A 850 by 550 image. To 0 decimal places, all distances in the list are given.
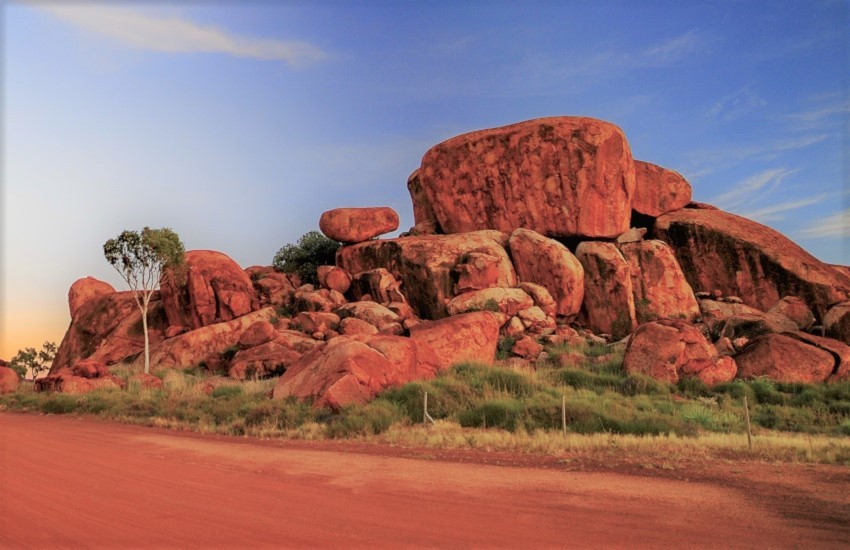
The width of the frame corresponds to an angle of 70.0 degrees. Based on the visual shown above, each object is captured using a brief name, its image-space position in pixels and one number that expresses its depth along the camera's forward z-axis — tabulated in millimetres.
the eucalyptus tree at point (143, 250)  34375
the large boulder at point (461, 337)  23781
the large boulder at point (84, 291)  45344
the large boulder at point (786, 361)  21797
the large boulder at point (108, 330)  37156
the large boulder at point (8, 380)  28697
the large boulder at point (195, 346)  32500
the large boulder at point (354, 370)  18391
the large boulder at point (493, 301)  32594
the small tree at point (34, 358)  50938
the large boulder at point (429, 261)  35094
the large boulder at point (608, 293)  35125
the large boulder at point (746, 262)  34906
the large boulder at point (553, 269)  35062
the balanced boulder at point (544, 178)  38125
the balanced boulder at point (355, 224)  40500
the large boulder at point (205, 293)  36344
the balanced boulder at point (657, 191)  41031
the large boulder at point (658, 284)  35750
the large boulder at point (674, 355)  21902
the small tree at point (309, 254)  43938
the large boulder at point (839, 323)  25219
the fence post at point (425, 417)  16117
